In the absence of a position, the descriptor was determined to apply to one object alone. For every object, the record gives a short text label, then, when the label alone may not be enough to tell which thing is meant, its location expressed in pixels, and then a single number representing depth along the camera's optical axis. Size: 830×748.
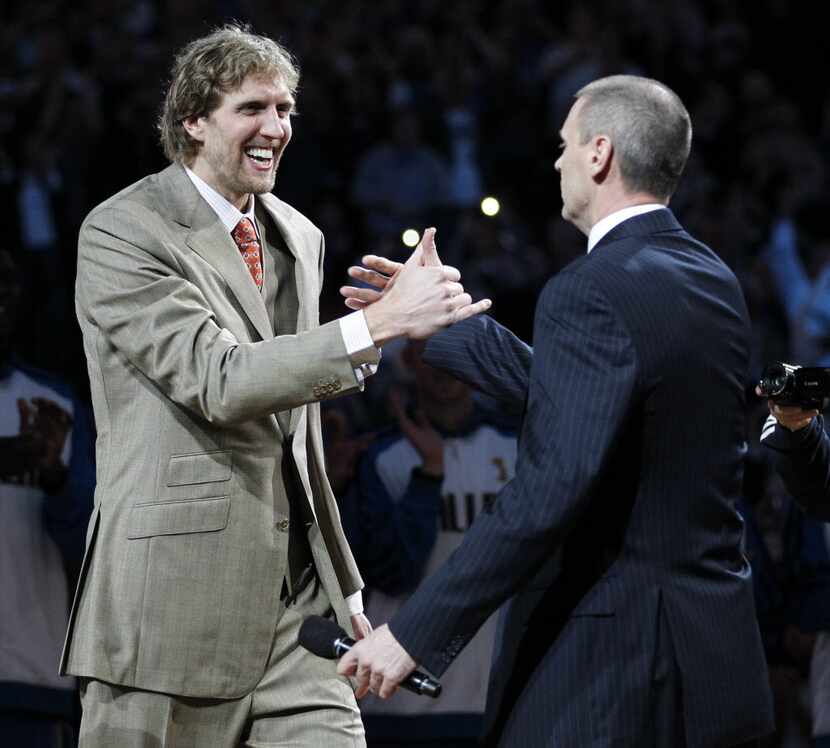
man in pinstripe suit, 4.98
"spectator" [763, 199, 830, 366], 15.49
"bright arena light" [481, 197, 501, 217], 14.43
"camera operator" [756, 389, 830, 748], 6.20
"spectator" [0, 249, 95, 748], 9.35
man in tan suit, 5.68
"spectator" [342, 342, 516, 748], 9.73
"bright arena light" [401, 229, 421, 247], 12.06
